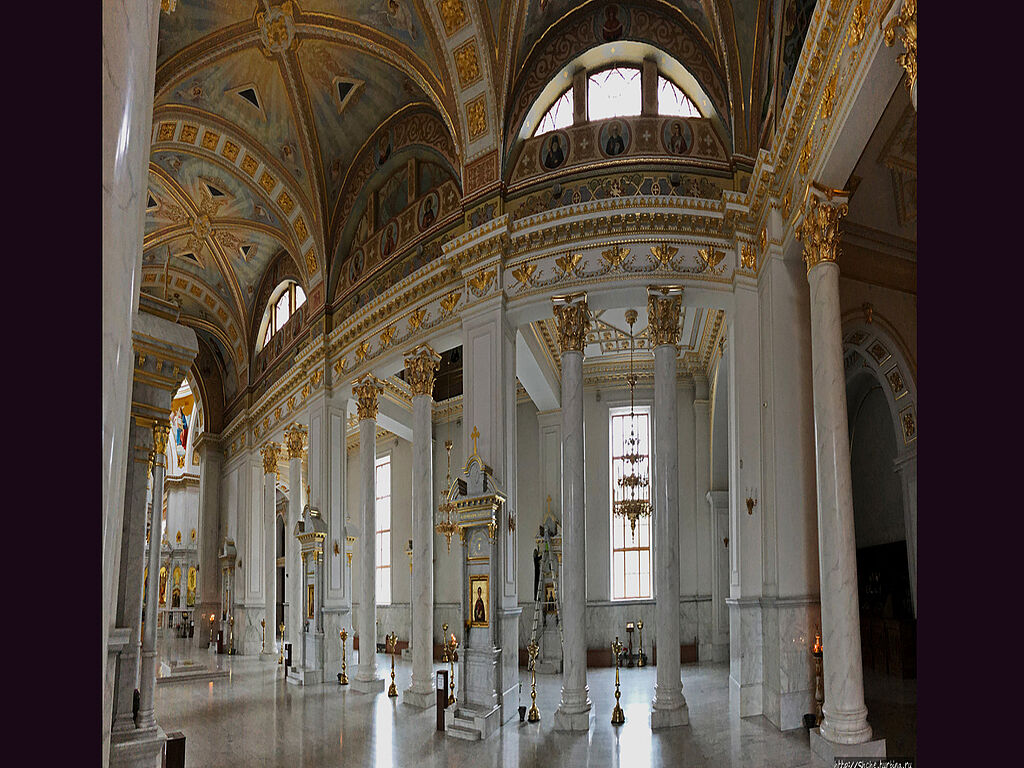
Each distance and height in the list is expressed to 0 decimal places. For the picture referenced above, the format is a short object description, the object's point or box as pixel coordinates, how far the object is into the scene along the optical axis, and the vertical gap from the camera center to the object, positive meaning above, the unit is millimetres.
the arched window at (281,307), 21906 +5543
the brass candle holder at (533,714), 12050 -2801
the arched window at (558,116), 13719 +6368
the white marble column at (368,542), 15586 -464
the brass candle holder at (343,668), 16297 -2907
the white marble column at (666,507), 11555 +93
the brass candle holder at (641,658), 19328 -3239
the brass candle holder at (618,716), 11609 -2728
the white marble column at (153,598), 8016 -824
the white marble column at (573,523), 11586 -115
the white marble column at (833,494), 8289 +178
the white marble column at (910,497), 13082 +206
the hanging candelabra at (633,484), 17688 +645
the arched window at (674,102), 13320 +6369
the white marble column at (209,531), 27141 -373
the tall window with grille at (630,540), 20531 -633
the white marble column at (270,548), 23031 -820
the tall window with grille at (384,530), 25625 -389
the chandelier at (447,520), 13333 -90
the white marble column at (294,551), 18095 -733
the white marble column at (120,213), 2670 +1002
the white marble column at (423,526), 13961 -159
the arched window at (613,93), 13461 +6595
